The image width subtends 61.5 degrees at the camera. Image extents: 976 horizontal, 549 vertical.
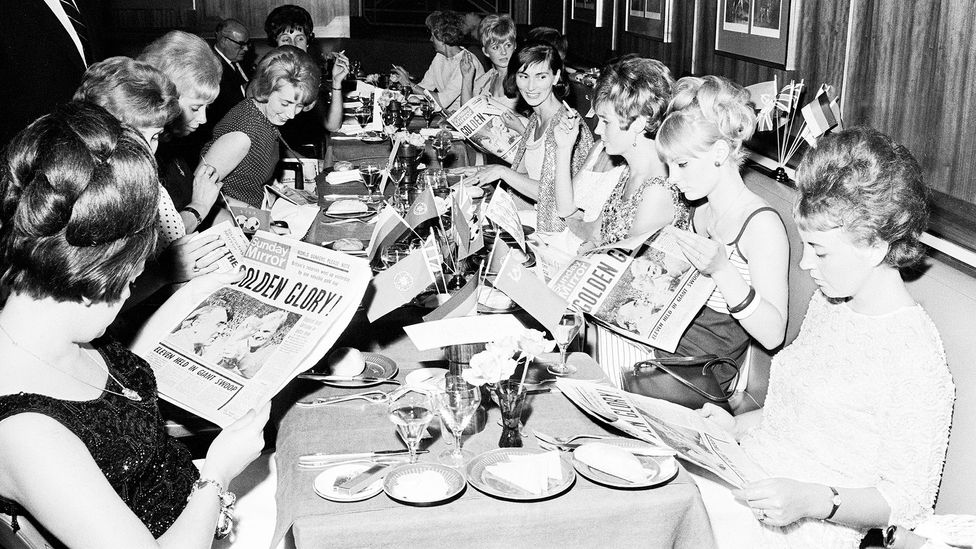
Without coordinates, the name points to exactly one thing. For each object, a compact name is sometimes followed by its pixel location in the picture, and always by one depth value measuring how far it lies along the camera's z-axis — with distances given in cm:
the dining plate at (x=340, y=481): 141
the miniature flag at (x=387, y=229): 221
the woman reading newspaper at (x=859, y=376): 153
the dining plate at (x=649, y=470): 145
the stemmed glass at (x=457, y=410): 151
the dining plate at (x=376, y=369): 188
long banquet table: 135
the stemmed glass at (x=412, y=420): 148
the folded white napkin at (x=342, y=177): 411
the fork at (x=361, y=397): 179
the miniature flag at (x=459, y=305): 179
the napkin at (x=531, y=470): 145
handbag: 209
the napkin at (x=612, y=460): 148
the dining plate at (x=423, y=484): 140
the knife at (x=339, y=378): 189
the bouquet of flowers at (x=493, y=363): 147
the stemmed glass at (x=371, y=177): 377
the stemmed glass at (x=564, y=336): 197
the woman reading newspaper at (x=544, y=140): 359
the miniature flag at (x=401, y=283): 182
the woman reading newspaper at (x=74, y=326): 119
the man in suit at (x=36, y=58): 330
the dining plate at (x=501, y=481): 142
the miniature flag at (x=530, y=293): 167
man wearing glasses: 530
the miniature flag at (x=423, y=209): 221
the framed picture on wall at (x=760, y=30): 310
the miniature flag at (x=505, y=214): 217
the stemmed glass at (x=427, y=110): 598
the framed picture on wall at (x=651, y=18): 463
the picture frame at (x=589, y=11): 612
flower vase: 157
